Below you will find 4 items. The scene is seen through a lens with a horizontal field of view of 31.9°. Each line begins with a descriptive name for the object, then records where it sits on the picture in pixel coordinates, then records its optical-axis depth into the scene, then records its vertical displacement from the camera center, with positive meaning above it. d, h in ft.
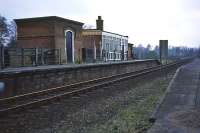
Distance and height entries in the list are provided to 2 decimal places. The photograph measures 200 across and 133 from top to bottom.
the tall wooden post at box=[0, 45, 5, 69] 57.68 -0.93
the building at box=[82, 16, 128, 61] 145.40 +2.94
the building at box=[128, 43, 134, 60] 197.15 -1.28
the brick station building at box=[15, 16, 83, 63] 107.65 +4.76
